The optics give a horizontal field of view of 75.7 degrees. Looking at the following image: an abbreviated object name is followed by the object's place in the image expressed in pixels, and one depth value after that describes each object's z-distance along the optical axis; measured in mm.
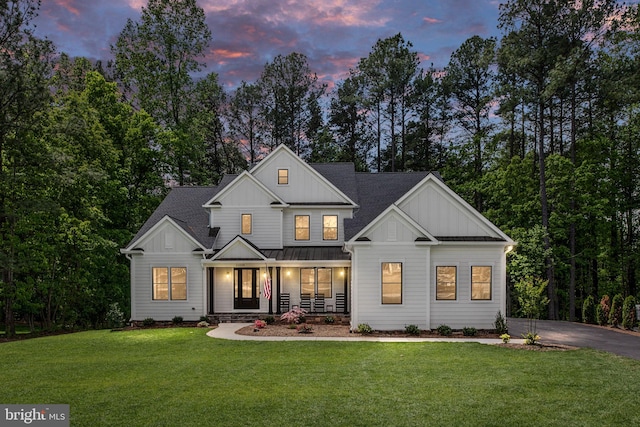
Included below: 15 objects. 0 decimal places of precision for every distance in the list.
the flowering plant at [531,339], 14094
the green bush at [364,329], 16203
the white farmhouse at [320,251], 16500
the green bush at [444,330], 16094
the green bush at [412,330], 16061
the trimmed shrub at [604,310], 19703
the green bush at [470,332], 16078
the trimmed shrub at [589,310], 22141
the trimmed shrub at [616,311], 18734
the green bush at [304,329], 16359
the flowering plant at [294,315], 18189
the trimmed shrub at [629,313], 17875
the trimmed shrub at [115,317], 21062
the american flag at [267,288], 18678
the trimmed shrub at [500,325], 16281
